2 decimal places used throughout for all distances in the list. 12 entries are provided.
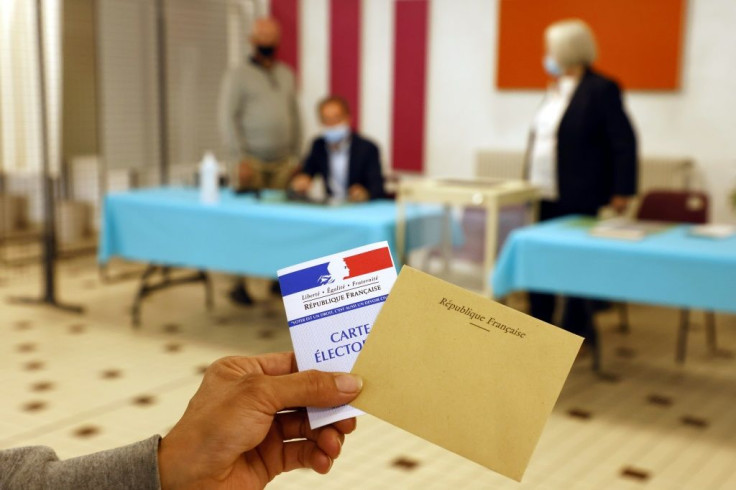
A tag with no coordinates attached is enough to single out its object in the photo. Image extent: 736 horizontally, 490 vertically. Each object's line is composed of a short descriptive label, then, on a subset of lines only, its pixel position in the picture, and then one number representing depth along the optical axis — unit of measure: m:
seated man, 5.44
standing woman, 4.91
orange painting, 6.50
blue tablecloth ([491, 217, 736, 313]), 3.67
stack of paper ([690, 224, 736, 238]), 4.14
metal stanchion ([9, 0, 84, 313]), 5.70
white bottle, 5.13
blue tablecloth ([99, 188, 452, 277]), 4.58
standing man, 6.33
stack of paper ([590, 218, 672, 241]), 4.04
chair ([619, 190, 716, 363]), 5.09
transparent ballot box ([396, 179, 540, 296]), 4.37
